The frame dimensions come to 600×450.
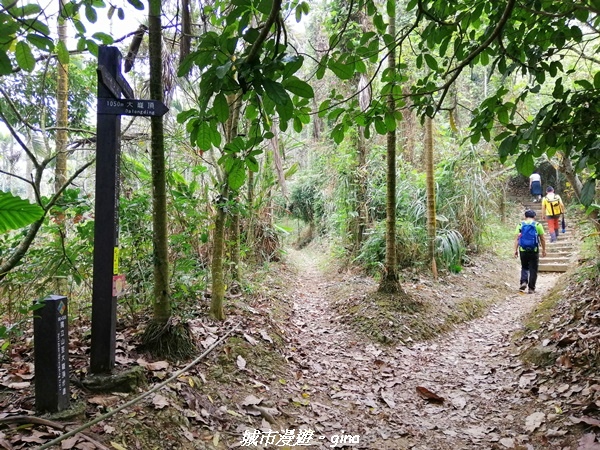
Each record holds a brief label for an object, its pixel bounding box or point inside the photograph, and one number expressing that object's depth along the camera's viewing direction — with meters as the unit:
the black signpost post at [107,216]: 2.46
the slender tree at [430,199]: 6.68
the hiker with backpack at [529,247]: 6.98
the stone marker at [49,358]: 2.06
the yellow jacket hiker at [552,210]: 9.23
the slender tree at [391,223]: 5.44
